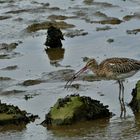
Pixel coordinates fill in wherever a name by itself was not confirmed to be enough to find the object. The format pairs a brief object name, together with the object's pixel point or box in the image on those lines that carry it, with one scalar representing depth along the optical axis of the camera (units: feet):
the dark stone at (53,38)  70.49
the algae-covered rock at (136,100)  46.55
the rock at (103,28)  77.61
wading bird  50.39
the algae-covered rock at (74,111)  44.62
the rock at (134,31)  74.11
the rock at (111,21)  80.94
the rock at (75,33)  75.84
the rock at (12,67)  63.00
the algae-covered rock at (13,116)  45.42
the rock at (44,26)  80.94
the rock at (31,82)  57.06
